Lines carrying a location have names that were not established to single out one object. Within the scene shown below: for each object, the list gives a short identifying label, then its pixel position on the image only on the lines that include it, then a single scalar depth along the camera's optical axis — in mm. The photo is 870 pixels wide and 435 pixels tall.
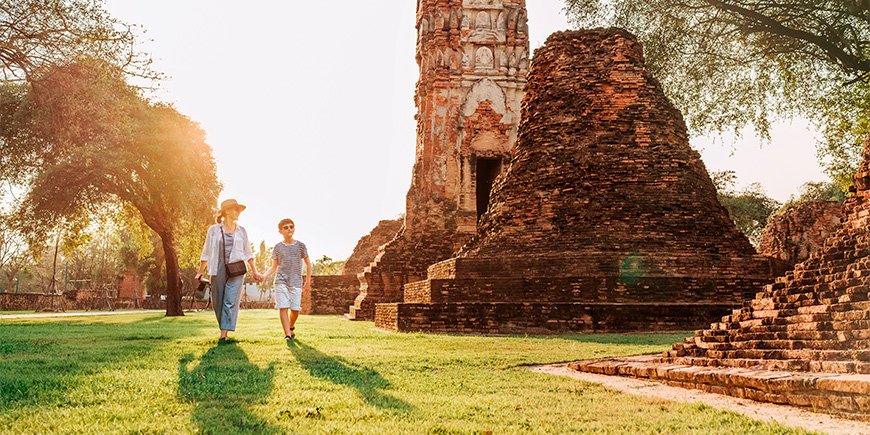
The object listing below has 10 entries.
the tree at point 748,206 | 38625
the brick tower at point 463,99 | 23156
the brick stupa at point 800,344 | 4133
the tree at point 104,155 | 13281
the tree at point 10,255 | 42922
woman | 7852
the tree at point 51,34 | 12516
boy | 8922
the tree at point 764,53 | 14273
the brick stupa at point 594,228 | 11734
